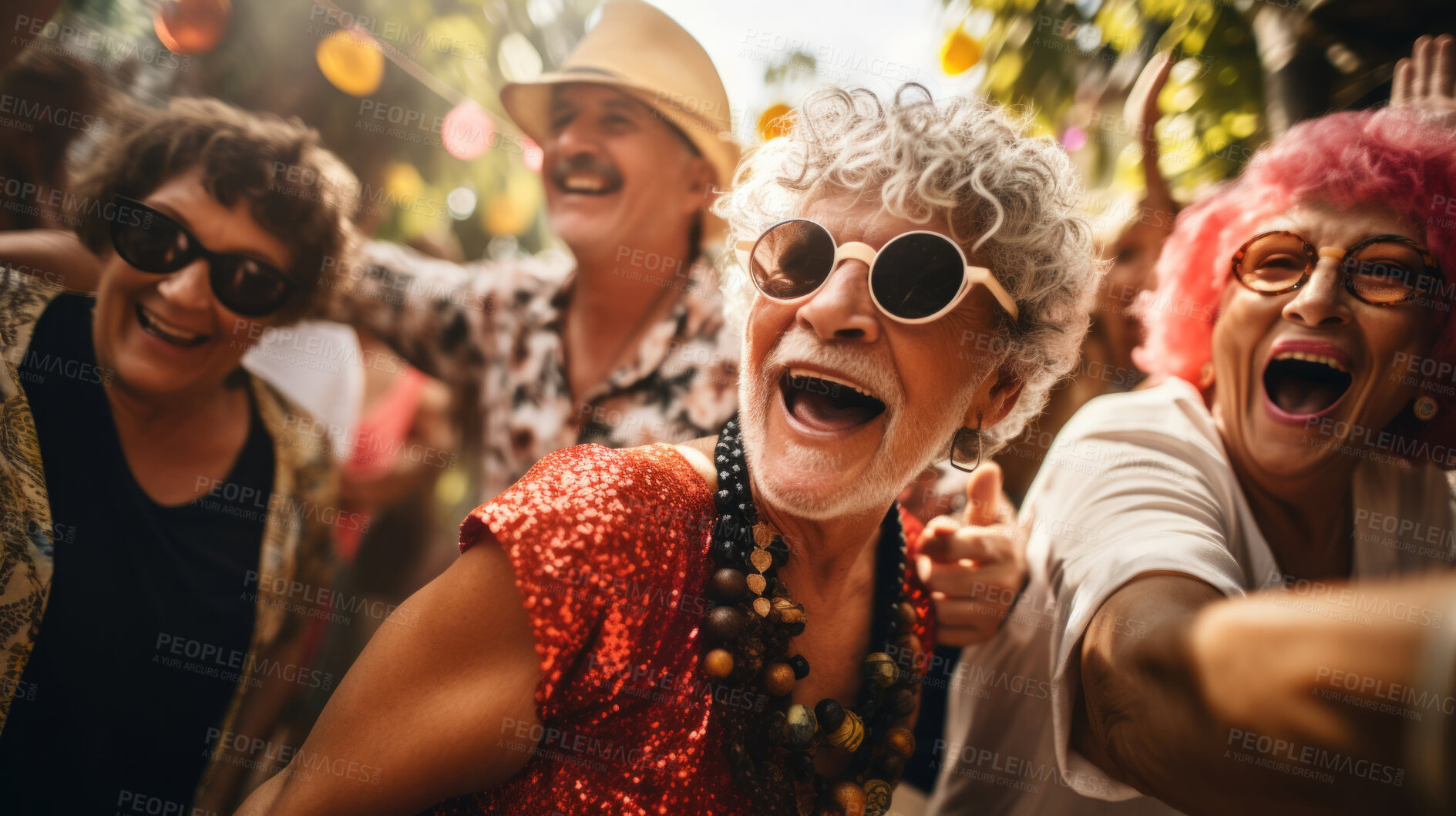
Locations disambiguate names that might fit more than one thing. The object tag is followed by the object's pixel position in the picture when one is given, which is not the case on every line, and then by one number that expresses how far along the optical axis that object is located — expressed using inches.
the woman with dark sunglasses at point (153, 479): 29.7
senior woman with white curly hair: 22.4
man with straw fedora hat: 35.1
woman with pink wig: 23.5
